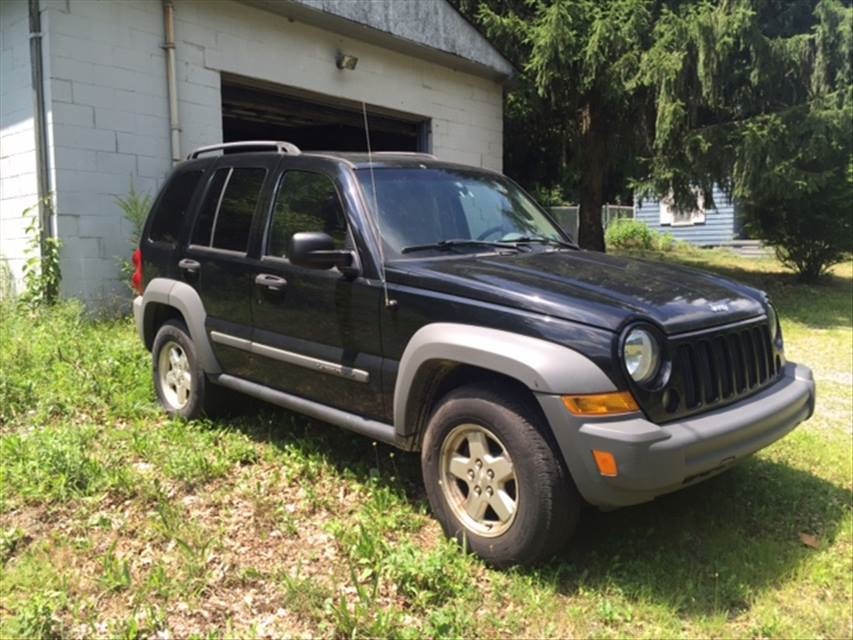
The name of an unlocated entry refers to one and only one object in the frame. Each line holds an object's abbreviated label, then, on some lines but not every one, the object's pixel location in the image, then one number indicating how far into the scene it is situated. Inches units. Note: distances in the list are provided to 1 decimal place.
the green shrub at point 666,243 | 878.4
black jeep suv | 124.0
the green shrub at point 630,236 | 884.6
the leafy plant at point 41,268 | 307.1
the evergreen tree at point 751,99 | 450.6
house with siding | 957.2
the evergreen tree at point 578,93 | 476.7
